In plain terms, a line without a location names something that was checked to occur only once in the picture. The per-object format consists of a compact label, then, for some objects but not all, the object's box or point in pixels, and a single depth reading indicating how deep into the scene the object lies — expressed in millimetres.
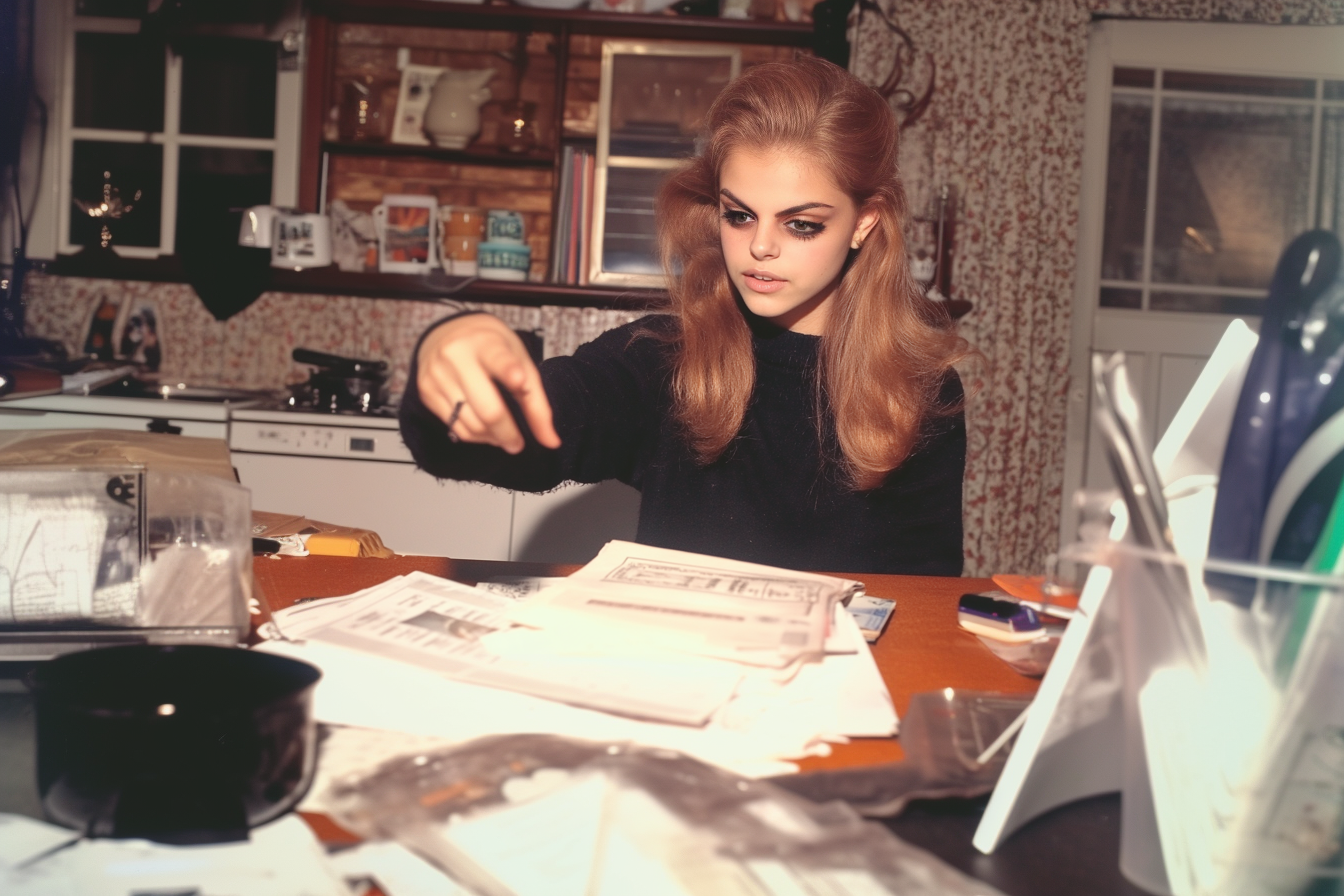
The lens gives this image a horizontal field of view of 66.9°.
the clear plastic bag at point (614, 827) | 437
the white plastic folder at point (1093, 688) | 508
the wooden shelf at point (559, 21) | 3094
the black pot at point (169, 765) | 457
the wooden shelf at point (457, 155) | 3211
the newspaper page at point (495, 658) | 621
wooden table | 729
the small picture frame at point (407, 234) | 3184
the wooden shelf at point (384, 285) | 3141
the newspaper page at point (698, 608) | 688
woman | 1389
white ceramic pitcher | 3162
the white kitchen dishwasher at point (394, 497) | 2738
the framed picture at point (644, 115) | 3256
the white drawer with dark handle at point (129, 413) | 2650
